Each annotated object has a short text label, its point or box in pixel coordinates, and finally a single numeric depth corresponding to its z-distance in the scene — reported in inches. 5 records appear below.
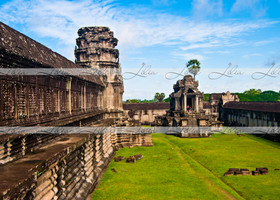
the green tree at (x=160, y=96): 3186.5
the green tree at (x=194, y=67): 2508.6
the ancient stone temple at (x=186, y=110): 1307.8
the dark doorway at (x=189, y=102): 1693.9
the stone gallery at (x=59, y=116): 247.3
